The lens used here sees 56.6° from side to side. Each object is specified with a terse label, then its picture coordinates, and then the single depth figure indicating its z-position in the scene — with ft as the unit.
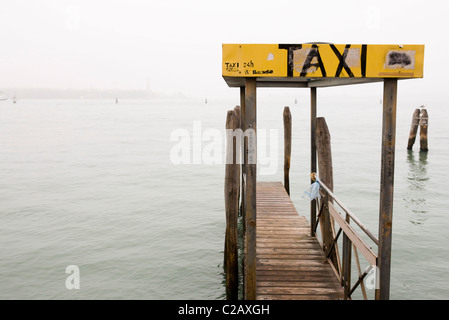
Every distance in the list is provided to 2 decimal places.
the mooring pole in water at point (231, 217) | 23.34
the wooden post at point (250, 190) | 15.83
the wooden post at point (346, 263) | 19.45
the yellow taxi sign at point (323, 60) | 13.98
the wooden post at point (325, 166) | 23.88
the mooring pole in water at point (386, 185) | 14.65
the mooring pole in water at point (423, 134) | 81.92
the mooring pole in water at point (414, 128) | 81.95
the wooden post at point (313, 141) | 27.07
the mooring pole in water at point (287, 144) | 46.64
